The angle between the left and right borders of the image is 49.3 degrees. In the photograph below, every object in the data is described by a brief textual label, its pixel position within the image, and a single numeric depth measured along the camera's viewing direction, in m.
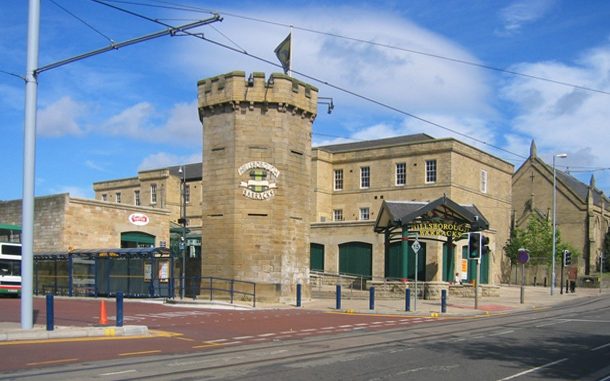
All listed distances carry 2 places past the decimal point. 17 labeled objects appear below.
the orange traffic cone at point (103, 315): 17.69
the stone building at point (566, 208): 70.38
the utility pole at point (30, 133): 15.59
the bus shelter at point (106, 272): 32.00
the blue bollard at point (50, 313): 15.34
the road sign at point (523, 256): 32.66
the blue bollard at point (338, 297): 26.98
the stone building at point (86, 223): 42.16
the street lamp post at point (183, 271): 30.75
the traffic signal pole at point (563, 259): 42.36
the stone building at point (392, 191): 46.88
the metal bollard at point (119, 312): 16.69
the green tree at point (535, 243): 60.59
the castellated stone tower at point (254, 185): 30.45
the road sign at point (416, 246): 26.09
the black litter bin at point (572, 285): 45.69
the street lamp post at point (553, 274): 42.42
